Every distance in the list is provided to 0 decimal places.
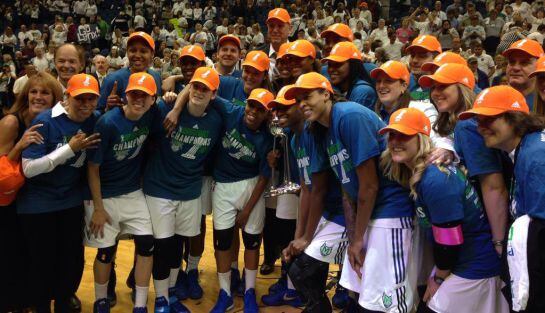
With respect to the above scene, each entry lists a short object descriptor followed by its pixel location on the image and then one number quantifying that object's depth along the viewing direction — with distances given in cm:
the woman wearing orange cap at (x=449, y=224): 280
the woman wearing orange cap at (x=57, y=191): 364
